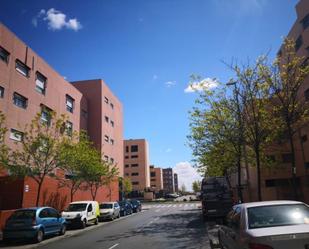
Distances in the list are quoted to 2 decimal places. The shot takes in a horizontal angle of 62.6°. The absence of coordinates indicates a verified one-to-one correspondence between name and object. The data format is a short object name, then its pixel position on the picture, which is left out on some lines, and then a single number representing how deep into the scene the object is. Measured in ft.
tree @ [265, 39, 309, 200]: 41.33
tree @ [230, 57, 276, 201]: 45.37
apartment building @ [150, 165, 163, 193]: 339.36
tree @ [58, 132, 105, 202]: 53.34
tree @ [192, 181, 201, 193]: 320.26
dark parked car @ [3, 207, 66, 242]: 36.56
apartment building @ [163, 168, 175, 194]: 410.04
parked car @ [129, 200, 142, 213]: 96.57
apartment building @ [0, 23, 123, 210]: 55.27
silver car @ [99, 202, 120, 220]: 66.90
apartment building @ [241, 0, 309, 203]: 67.95
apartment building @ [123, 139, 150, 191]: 267.86
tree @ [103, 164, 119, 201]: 88.47
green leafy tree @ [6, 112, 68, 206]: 49.62
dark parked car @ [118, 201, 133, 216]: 81.24
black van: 55.27
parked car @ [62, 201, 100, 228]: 51.76
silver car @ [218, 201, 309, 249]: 13.62
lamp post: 48.14
